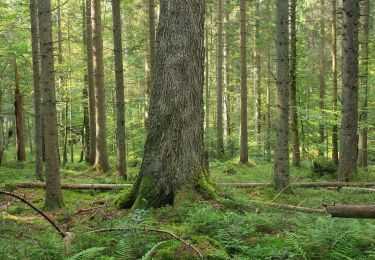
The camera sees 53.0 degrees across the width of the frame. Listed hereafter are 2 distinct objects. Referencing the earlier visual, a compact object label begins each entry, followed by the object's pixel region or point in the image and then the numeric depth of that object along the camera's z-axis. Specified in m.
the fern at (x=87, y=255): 3.49
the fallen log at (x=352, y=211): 4.16
